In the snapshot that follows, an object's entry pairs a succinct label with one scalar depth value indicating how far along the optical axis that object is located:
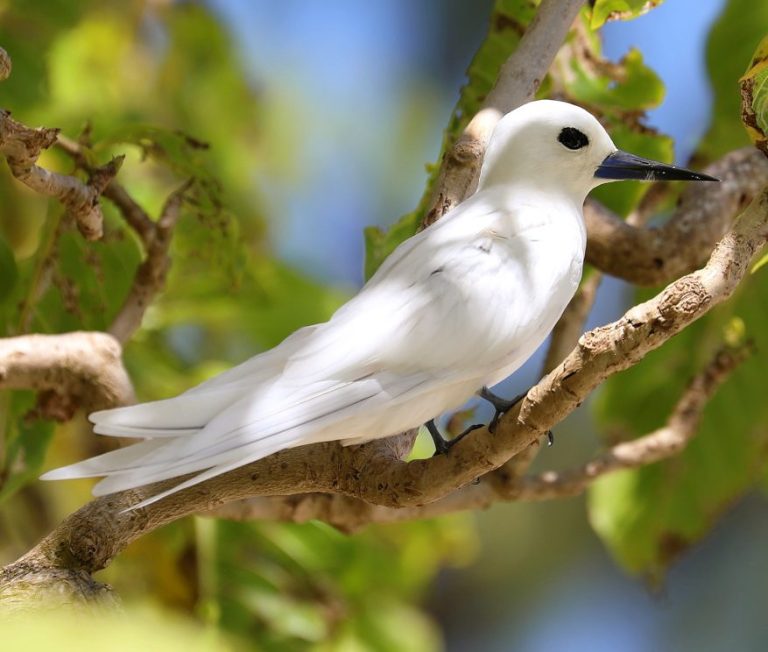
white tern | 3.77
